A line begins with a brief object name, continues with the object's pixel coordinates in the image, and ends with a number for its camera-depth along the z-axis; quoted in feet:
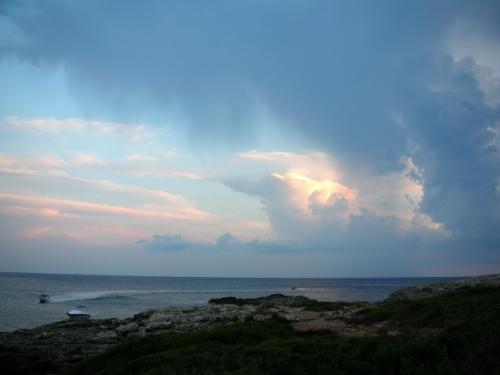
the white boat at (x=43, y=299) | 258.57
